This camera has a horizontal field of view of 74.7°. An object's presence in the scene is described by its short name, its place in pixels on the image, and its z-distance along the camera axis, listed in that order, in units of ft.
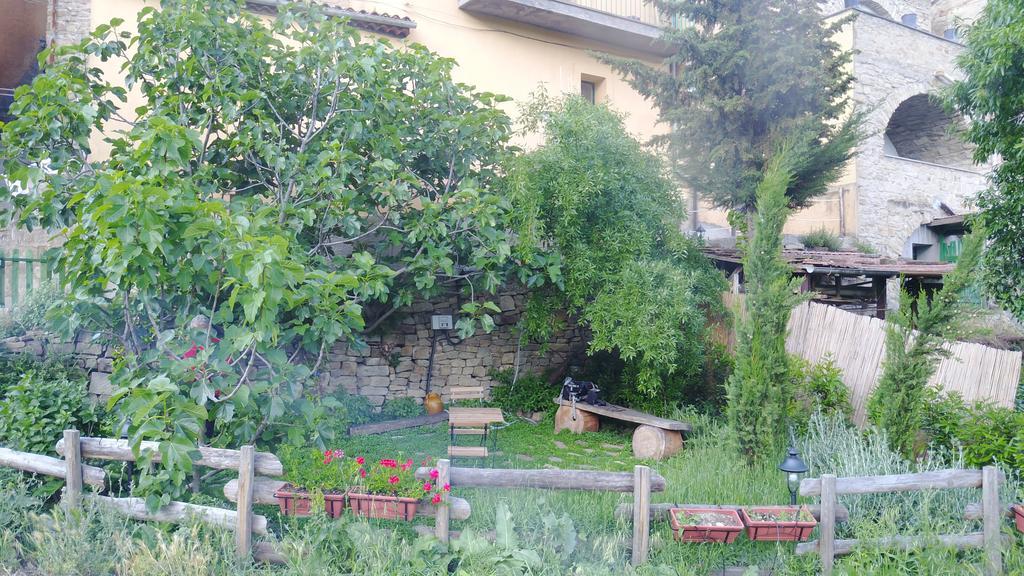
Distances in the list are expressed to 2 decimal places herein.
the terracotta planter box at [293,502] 14.97
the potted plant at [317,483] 15.02
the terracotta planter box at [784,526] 14.89
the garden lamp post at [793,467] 16.07
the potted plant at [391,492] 14.87
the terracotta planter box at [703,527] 14.70
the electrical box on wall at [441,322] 30.76
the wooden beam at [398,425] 26.45
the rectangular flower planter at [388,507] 14.83
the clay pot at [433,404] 29.35
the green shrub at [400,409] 29.17
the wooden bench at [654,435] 23.98
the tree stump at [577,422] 27.53
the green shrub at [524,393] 30.89
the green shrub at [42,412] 17.80
